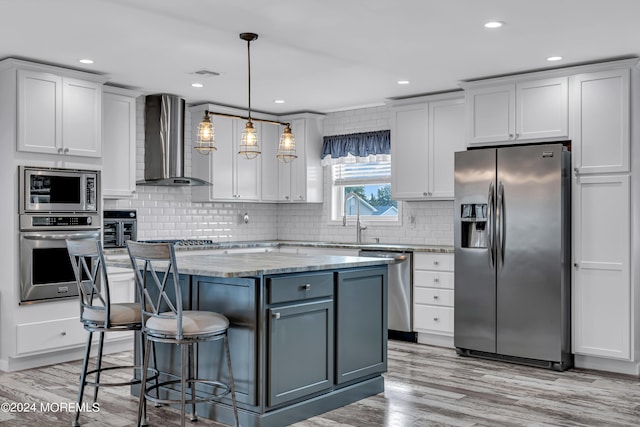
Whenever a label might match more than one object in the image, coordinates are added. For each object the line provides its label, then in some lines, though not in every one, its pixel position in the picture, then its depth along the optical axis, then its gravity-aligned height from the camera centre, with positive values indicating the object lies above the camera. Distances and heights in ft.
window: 23.47 +0.94
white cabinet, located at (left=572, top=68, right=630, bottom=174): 16.03 +2.50
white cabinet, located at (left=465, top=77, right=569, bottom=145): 17.06 +3.01
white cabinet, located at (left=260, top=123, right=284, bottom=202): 24.43 +2.21
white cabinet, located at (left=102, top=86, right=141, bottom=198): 19.13 +2.30
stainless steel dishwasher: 19.92 -2.54
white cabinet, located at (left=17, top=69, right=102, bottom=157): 16.46 +2.81
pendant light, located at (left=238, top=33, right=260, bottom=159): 13.88 +1.91
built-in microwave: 16.43 +0.72
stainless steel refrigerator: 16.34 -1.03
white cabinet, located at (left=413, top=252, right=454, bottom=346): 19.11 -2.54
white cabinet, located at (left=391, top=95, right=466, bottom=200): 20.25 +2.36
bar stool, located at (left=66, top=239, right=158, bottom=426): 11.53 -1.84
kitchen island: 11.43 -2.31
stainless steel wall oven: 16.39 -0.25
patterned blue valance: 23.08 +2.63
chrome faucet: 23.20 -0.05
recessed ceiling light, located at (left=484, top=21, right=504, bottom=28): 13.28 +4.15
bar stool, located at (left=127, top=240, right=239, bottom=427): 10.44 -1.88
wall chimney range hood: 20.90 +2.58
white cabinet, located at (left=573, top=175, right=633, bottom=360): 15.97 -1.36
